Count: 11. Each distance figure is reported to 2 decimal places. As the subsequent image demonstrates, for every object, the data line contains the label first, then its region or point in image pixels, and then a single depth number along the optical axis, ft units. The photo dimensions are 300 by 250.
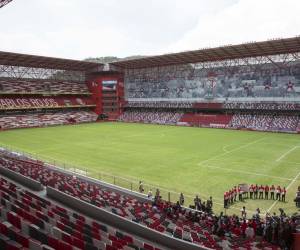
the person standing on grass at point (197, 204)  54.61
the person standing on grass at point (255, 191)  67.97
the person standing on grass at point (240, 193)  66.57
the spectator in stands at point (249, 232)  42.63
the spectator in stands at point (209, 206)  53.45
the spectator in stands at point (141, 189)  68.36
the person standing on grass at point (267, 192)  67.21
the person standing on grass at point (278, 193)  66.62
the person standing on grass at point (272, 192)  67.77
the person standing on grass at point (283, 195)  65.98
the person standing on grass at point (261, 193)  68.26
